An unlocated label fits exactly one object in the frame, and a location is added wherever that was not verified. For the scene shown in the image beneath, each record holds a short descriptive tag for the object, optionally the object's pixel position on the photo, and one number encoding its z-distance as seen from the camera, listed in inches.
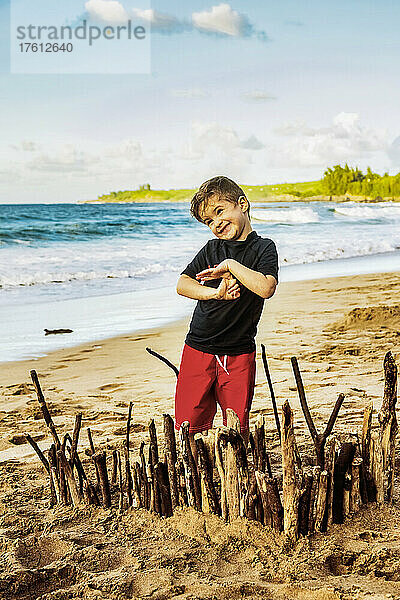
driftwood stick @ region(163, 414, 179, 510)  81.2
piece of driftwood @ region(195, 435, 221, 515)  79.4
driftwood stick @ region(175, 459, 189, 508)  82.7
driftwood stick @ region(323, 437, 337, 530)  76.5
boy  88.1
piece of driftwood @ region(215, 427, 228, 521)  76.6
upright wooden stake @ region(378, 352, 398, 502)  77.9
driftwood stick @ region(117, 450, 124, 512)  87.4
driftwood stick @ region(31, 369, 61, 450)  83.7
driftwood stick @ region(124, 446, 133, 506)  84.2
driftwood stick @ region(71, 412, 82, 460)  85.2
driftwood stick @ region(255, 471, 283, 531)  74.5
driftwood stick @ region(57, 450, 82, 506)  87.5
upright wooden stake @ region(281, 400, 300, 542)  73.5
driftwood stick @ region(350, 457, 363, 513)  78.9
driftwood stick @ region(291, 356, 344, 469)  78.1
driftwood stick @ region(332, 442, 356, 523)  76.9
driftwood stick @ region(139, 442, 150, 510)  84.4
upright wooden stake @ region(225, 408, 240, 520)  76.6
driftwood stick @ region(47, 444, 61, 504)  88.7
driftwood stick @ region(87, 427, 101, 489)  86.2
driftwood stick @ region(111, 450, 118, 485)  87.4
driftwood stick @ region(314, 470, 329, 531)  76.9
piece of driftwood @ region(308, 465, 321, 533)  78.0
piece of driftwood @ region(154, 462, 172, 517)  82.2
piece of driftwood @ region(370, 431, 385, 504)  81.7
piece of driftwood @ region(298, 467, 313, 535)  75.0
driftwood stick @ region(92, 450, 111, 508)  85.2
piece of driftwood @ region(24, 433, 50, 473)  88.8
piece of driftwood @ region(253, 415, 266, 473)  79.1
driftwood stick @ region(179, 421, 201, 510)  80.2
